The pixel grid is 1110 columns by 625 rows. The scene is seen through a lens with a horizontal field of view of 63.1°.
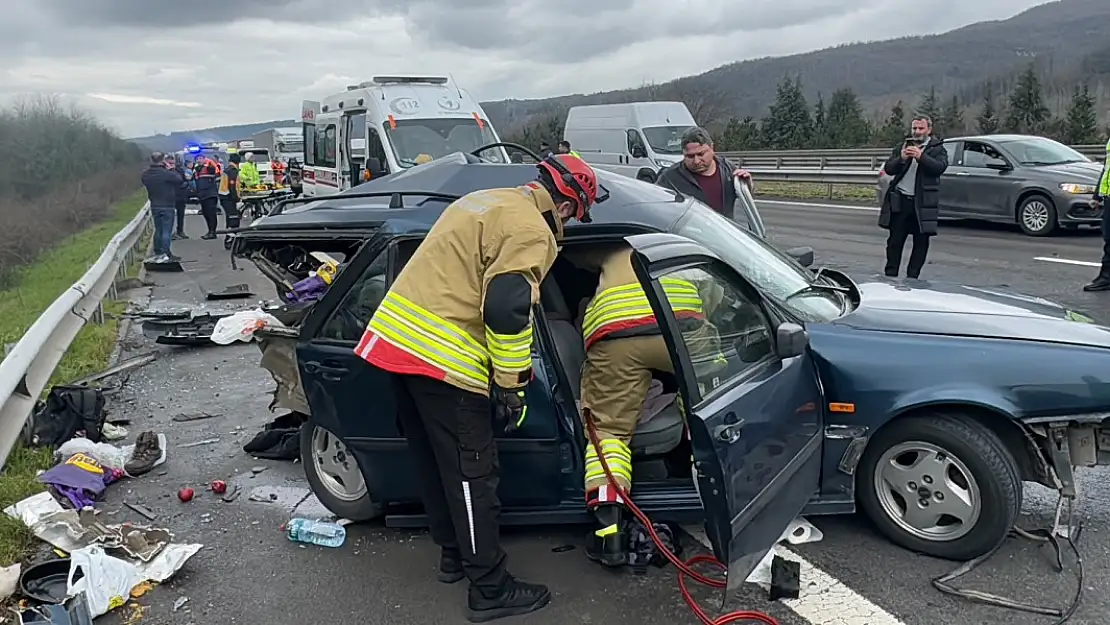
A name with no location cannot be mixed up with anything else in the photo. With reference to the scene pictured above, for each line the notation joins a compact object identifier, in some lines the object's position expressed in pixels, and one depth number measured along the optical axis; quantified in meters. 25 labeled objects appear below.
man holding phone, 7.86
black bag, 5.42
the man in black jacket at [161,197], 14.88
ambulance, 14.16
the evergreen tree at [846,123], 37.28
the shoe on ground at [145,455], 5.20
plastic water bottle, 4.18
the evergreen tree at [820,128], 38.52
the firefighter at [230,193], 19.88
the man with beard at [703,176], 6.71
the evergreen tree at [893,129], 34.94
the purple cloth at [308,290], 5.93
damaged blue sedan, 3.13
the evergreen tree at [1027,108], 29.91
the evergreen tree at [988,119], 31.22
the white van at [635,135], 21.02
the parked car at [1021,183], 12.38
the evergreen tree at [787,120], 41.00
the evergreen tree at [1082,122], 25.59
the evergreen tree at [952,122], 33.55
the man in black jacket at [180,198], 17.88
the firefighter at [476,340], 3.16
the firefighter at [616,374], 3.67
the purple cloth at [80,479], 4.73
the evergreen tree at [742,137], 42.16
